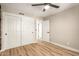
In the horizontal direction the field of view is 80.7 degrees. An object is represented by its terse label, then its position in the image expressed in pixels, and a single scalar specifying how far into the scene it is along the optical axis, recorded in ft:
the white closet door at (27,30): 8.63
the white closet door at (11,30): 6.99
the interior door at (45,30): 10.44
